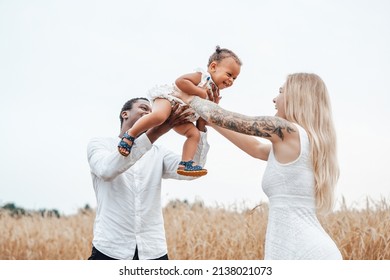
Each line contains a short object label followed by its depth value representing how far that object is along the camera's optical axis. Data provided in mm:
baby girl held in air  3430
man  3420
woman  2910
